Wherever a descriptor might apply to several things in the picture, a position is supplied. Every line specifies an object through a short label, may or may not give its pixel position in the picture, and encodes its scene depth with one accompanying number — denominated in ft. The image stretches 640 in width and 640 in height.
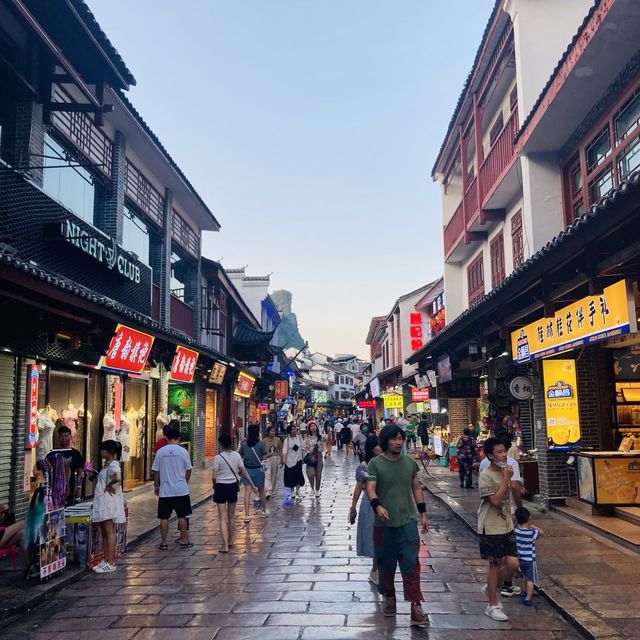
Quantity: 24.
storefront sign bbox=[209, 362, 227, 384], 67.36
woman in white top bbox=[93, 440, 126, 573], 27.50
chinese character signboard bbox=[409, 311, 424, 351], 112.98
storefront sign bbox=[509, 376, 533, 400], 41.50
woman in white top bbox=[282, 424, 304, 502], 49.11
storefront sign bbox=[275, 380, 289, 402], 130.82
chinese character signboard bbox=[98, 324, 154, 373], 37.24
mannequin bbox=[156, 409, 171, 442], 56.34
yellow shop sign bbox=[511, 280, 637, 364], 23.56
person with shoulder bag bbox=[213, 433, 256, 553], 31.50
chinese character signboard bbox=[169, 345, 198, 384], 51.80
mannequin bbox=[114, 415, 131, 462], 46.98
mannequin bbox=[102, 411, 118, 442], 44.40
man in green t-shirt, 19.53
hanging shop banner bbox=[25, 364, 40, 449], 34.23
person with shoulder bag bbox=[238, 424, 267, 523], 42.22
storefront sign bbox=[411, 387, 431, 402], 86.88
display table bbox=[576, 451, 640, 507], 33.73
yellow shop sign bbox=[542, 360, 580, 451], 37.70
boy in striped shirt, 21.34
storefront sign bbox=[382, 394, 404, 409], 108.12
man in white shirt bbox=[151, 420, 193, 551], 31.83
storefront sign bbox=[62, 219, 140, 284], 39.63
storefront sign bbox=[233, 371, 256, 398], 84.30
